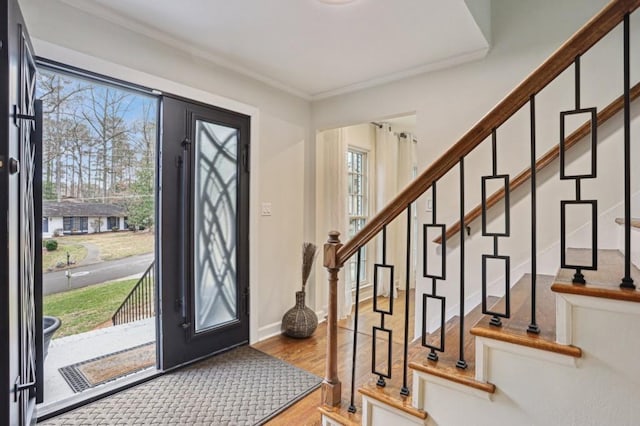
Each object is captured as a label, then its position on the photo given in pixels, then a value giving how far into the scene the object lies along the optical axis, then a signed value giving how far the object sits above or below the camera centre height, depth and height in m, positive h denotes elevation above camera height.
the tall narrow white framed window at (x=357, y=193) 4.57 +0.26
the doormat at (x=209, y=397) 1.96 -1.23
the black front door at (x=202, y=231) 2.48 -0.16
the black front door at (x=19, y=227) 1.18 -0.07
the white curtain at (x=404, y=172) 5.09 +0.62
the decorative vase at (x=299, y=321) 3.21 -1.07
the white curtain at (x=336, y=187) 3.77 +0.29
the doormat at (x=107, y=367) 2.46 -1.28
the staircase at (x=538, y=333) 1.07 -0.45
